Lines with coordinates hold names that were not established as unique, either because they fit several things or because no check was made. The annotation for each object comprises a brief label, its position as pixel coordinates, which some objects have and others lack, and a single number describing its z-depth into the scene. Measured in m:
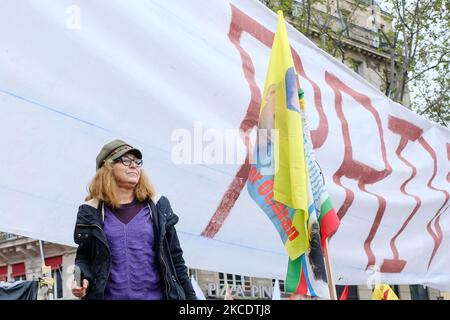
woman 3.21
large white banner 3.71
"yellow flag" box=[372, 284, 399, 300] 8.84
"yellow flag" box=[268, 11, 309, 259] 4.11
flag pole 4.17
